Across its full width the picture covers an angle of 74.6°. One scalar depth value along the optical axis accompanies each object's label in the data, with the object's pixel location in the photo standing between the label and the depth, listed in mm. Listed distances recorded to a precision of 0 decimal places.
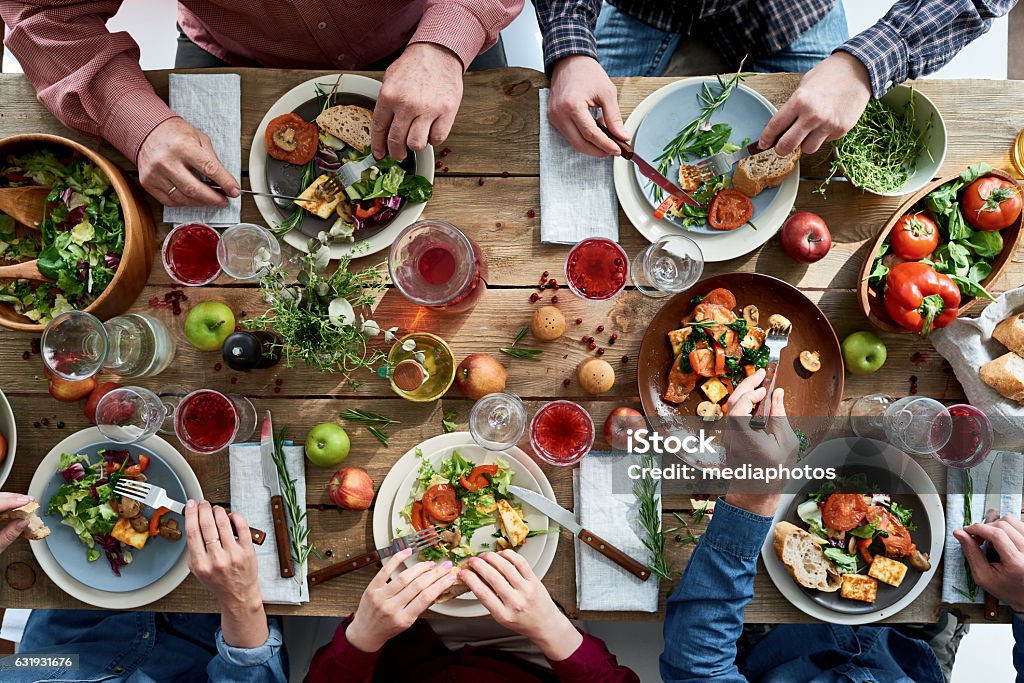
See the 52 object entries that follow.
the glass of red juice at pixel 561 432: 1744
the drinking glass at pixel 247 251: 1691
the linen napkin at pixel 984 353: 1692
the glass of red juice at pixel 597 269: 1740
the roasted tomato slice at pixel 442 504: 1717
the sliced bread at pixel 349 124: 1729
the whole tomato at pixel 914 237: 1675
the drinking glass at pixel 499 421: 1716
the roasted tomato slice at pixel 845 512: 1723
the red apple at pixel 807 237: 1706
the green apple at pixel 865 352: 1723
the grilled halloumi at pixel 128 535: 1718
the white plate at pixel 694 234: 1746
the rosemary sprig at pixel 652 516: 1740
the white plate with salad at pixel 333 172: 1735
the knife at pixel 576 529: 1727
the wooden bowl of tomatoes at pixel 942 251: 1637
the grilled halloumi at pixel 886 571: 1719
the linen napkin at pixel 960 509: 1750
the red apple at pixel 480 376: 1713
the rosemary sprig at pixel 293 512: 1749
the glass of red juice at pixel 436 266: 1681
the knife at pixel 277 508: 1750
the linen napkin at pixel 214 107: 1786
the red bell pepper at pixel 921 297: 1624
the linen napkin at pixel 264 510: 1759
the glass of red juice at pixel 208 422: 1714
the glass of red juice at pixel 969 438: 1703
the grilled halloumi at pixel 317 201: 1730
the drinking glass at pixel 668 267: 1722
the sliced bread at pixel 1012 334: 1673
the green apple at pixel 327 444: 1722
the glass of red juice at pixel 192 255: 1725
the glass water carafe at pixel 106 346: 1614
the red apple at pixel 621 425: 1736
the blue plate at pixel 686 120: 1763
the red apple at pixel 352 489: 1713
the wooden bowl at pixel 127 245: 1642
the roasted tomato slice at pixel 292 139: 1749
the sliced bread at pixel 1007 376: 1646
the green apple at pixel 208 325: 1709
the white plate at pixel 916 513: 1735
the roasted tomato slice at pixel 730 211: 1744
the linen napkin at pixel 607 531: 1752
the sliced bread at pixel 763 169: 1710
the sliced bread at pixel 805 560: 1718
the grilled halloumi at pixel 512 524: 1695
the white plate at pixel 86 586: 1745
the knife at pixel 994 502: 1742
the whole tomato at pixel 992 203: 1646
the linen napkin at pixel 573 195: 1773
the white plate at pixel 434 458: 1720
